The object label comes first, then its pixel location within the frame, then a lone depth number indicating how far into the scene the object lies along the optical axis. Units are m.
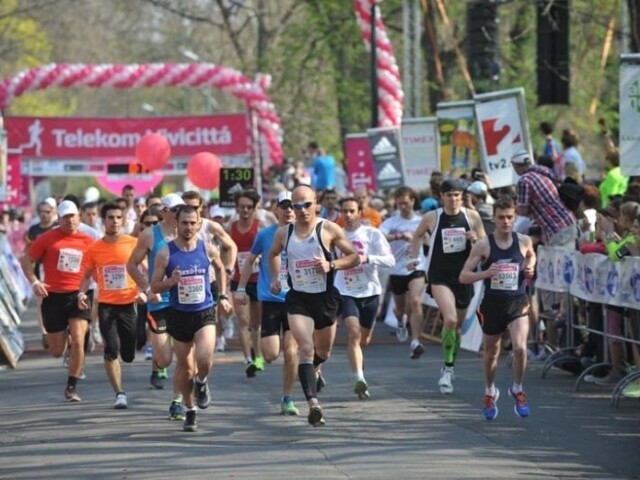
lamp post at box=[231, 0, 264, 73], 47.41
